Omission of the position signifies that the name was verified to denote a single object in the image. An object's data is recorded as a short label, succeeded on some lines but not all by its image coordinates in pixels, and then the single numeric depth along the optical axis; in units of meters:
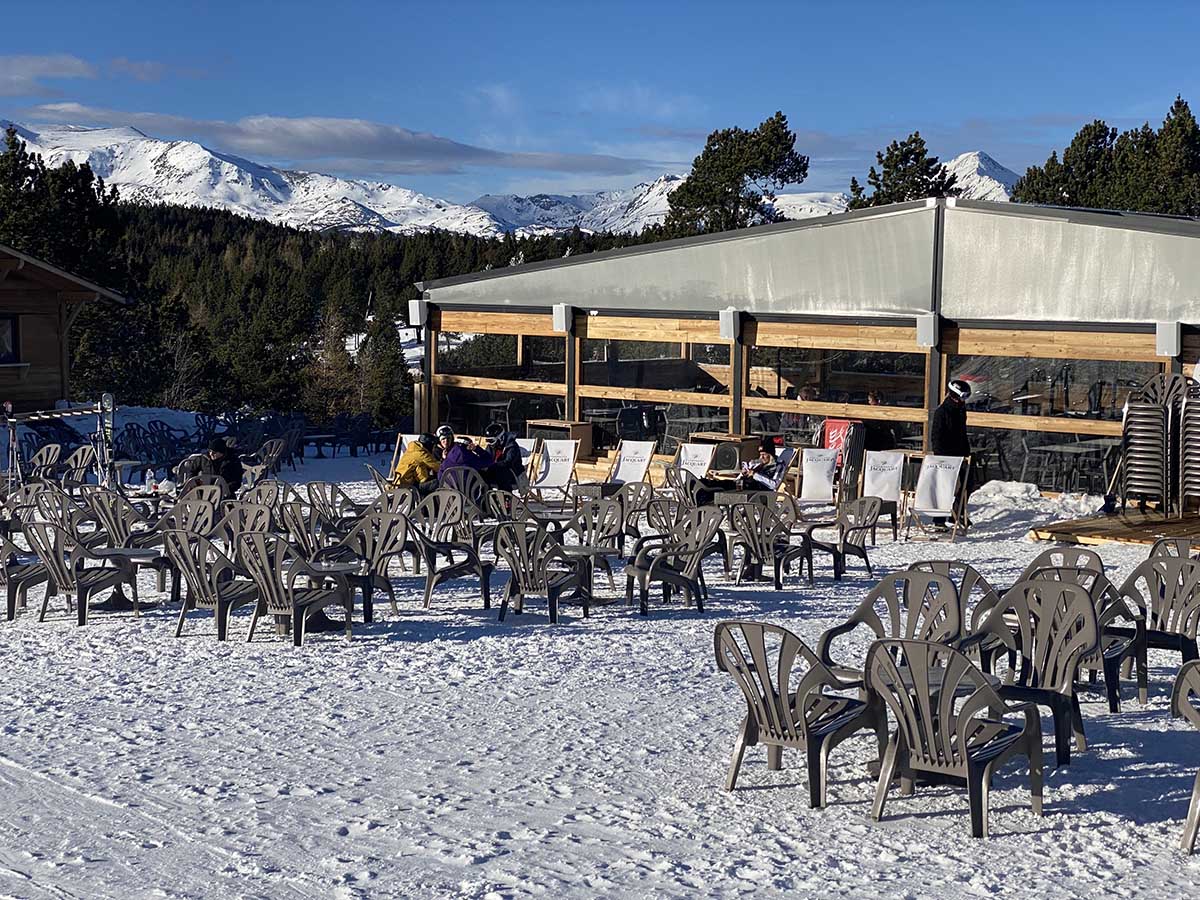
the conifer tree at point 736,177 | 41.06
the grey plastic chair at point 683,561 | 9.66
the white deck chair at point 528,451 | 15.95
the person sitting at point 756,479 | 13.40
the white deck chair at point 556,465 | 15.38
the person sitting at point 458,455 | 12.95
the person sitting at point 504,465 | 13.39
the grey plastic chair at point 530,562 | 9.32
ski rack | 14.88
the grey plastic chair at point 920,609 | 6.91
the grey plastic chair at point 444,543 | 9.98
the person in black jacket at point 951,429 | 13.83
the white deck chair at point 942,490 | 13.28
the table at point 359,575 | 9.09
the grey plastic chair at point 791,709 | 5.62
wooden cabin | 22.47
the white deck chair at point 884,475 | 13.72
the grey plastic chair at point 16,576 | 9.73
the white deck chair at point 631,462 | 15.12
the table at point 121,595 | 9.85
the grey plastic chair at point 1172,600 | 7.39
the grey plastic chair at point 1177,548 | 8.30
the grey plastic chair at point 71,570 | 9.47
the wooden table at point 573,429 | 17.77
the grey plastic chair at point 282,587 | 8.66
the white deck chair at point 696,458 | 15.12
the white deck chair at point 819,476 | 14.40
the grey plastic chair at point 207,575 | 8.86
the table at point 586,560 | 9.63
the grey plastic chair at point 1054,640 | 6.04
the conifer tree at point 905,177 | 38.56
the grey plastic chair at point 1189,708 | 5.11
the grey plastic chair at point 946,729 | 5.27
